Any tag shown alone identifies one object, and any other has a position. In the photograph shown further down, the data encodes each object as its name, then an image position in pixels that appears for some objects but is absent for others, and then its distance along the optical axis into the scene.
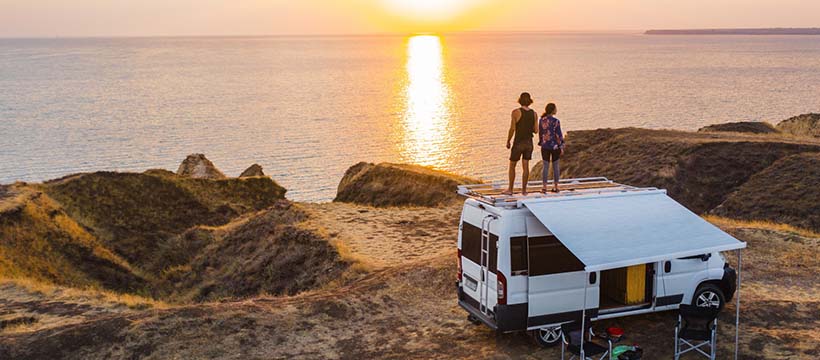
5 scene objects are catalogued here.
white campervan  12.86
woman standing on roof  15.84
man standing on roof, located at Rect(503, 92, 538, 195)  15.50
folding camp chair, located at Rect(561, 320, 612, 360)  12.29
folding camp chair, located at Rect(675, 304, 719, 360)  12.80
